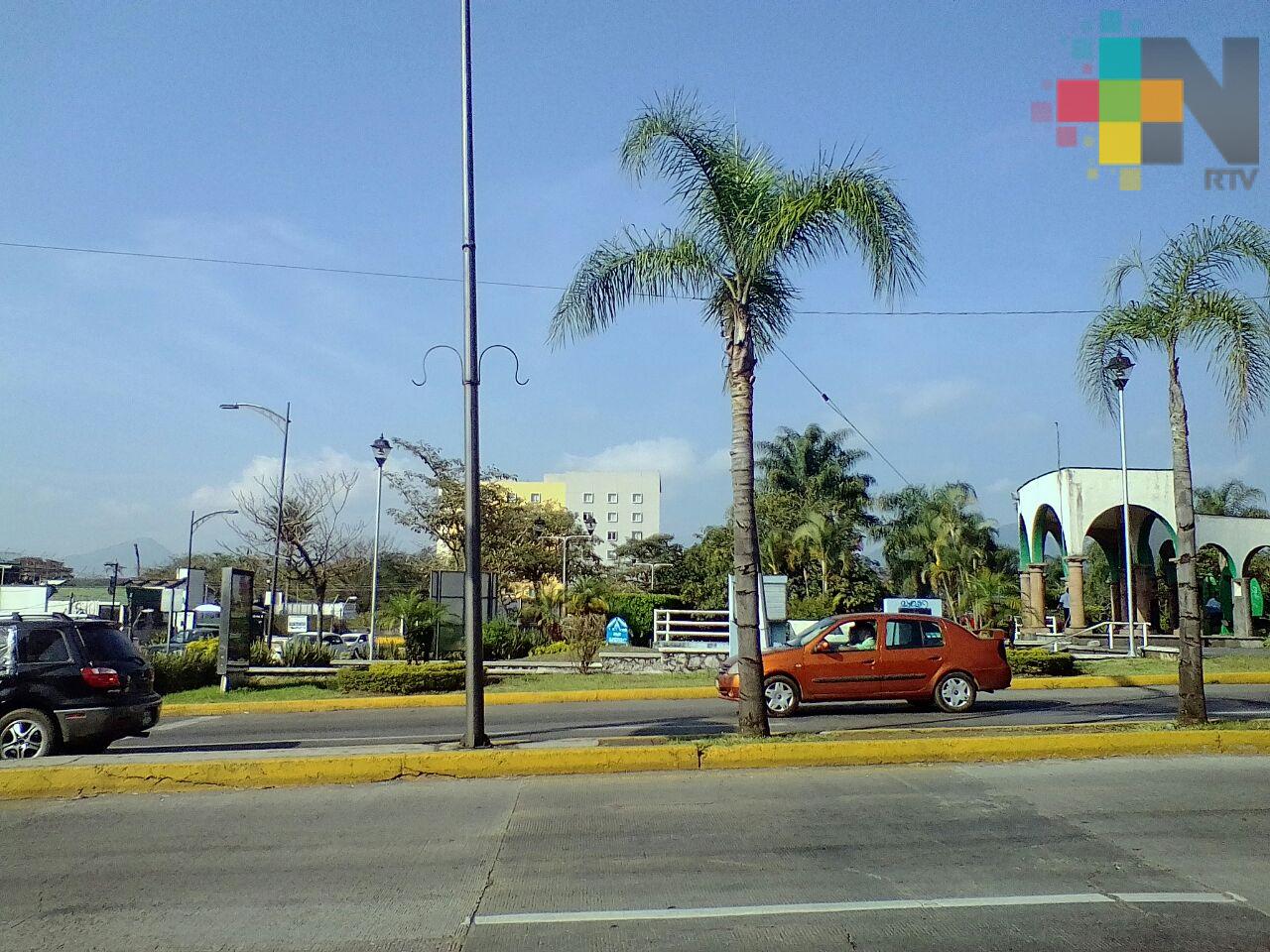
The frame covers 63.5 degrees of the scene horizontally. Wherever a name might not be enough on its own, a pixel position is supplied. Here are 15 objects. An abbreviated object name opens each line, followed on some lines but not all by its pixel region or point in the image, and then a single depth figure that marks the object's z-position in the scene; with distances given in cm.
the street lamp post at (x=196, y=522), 4347
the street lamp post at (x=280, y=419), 2840
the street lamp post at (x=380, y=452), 2970
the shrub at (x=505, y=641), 2758
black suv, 1127
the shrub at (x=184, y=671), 2278
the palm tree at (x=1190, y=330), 1202
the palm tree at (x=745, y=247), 1131
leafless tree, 3700
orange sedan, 1549
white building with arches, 3869
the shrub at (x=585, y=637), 2470
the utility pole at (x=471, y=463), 1081
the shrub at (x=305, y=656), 2511
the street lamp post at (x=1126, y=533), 2964
